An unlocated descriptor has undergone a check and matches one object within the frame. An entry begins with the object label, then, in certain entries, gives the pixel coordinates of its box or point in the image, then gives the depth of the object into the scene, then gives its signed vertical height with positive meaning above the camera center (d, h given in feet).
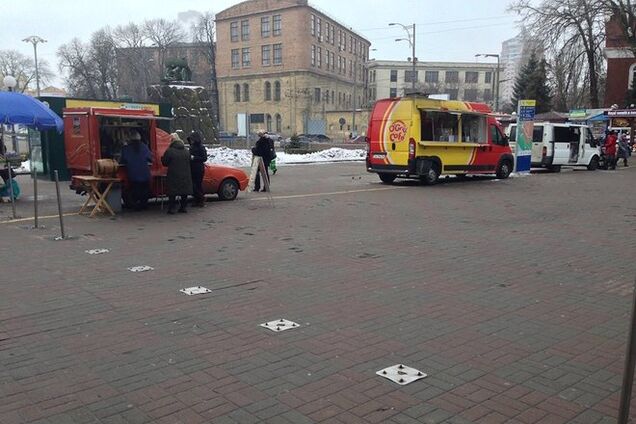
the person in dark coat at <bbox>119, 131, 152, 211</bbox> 37.17 -1.78
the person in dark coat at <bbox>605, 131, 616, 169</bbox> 86.99 -3.17
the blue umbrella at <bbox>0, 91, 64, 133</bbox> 36.83 +1.66
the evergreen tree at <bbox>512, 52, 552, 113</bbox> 187.11 +15.48
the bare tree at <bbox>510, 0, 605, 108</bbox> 130.52 +25.80
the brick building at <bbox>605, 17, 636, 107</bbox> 160.85 +17.25
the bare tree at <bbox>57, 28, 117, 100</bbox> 255.50 +31.77
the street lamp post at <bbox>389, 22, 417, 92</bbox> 137.84 +24.08
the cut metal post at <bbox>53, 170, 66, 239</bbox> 28.57 -3.70
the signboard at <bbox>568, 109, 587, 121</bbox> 125.70 +3.84
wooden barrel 36.29 -1.92
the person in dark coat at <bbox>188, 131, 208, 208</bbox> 39.83 -1.99
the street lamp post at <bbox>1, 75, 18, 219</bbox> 37.52 -0.14
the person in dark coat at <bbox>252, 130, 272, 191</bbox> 52.44 -1.34
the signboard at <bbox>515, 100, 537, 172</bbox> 71.20 +0.23
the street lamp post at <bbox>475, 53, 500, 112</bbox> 158.12 +21.70
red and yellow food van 56.49 -0.40
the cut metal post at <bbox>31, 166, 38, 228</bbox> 32.19 -4.58
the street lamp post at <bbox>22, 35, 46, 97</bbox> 165.58 +28.32
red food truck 38.83 -0.09
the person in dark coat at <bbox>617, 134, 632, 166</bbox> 97.65 -3.10
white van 78.48 -1.68
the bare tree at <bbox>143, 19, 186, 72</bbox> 291.79 +51.81
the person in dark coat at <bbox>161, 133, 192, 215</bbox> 36.86 -2.11
